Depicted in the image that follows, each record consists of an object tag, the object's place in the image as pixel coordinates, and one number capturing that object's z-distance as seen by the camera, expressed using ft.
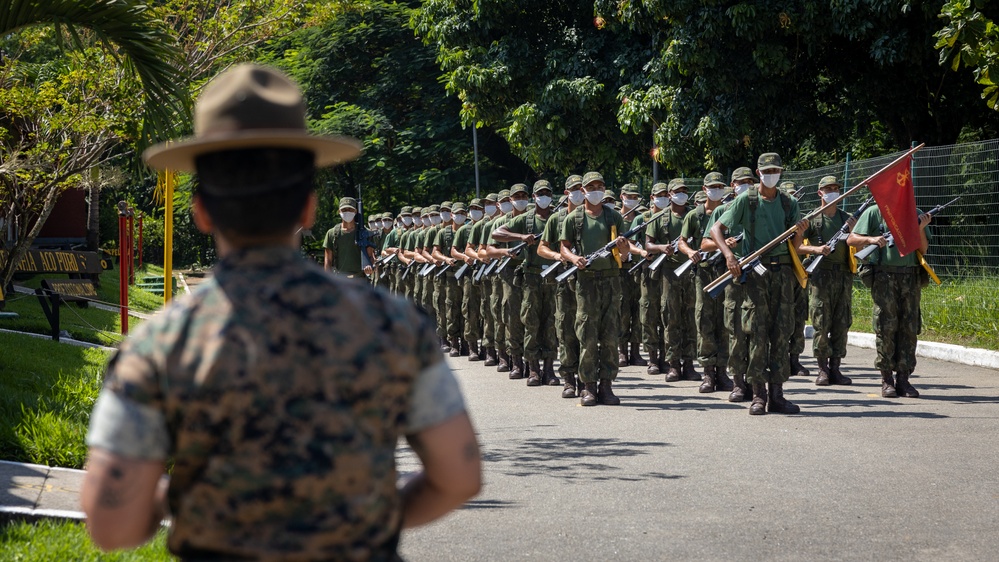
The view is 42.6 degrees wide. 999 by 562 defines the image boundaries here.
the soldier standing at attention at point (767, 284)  34.50
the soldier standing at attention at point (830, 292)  43.32
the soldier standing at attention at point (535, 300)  46.11
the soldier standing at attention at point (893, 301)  38.24
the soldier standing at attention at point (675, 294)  46.57
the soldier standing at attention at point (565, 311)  40.19
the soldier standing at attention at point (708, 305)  41.73
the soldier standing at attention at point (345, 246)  54.90
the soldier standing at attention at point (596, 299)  37.83
